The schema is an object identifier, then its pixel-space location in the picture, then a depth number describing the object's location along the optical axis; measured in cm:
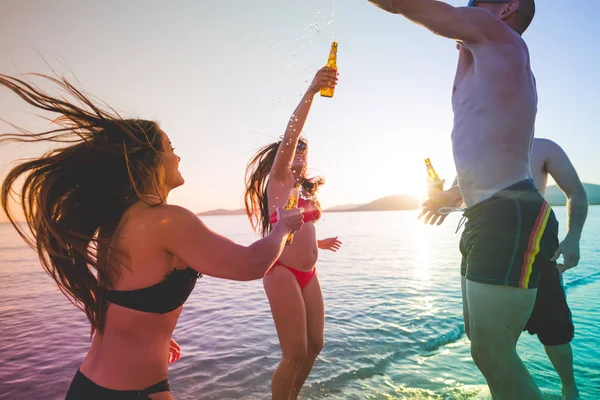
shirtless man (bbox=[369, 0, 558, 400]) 212
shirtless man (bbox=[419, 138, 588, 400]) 272
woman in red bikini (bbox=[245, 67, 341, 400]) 343
